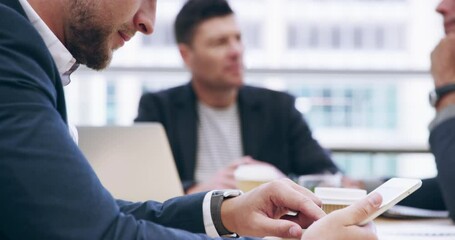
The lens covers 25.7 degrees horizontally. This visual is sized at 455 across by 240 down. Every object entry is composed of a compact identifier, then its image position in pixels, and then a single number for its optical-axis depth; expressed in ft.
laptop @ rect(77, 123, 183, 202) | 6.86
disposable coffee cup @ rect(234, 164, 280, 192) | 6.77
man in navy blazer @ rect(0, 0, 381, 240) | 3.72
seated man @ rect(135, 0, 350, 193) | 8.94
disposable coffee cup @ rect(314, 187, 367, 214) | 5.62
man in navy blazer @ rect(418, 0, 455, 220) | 6.74
